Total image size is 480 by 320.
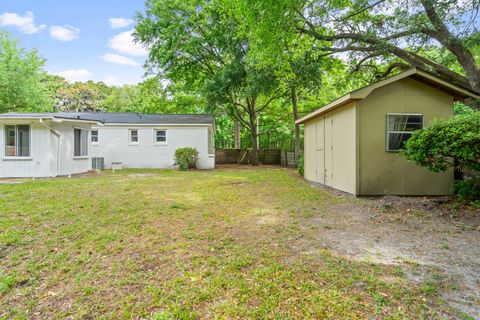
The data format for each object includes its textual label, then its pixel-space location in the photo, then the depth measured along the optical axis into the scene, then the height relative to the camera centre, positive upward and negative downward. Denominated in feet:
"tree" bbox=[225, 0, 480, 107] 21.67 +12.82
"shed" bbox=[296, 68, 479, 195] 21.99 +2.30
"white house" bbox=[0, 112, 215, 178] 34.12 +2.99
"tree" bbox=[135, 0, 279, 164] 50.37 +23.77
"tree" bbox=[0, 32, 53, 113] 63.82 +20.02
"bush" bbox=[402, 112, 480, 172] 15.51 +0.88
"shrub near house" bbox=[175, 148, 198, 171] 48.08 +0.33
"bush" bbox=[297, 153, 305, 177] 40.55 -1.37
